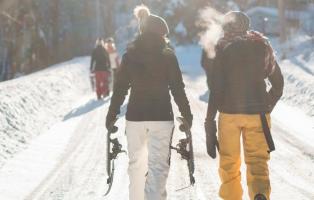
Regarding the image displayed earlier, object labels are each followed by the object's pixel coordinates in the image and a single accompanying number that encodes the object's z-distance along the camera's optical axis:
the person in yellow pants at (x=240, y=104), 9.01
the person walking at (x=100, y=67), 28.70
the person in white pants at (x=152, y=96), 8.92
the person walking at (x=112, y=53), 32.01
